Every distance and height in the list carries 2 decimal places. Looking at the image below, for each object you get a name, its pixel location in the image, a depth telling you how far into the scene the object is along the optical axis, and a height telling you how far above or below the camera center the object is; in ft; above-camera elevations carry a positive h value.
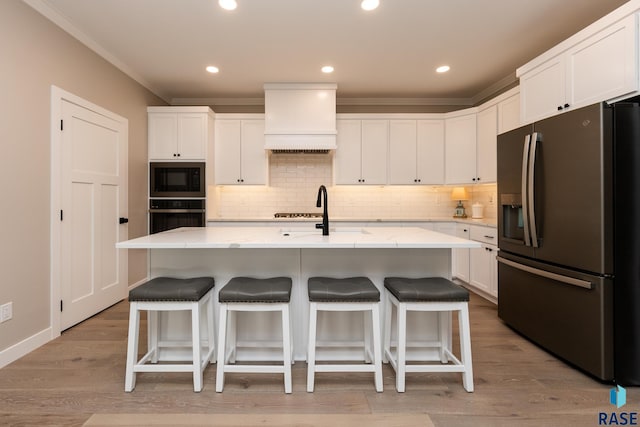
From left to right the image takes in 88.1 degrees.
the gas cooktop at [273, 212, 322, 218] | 14.93 -0.02
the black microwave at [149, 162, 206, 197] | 13.91 +1.49
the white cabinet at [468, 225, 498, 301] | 11.60 -1.84
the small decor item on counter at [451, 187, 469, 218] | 15.78 +0.76
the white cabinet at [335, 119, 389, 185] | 15.06 +2.89
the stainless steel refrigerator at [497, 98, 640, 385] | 6.32 -0.47
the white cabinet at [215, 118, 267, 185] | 14.97 +2.85
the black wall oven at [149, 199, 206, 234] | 13.82 +0.05
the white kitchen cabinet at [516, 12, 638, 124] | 6.61 +3.34
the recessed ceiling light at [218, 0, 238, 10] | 8.33 +5.39
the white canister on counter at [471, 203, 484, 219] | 14.61 +0.16
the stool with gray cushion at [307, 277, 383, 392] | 6.06 -1.69
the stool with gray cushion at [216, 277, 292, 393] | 6.06 -1.71
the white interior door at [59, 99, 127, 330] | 9.38 +0.16
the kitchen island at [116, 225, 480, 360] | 7.34 -1.17
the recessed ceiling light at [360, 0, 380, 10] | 8.33 +5.37
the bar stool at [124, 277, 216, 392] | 6.08 -1.68
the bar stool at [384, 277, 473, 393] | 6.04 -1.70
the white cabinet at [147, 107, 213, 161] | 14.06 +3.41
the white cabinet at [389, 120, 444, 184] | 15.11 +2.86
